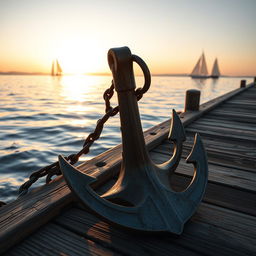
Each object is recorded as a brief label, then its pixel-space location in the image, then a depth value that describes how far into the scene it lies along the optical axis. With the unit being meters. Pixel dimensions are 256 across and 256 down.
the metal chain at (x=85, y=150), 1.40
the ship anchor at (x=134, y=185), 1.08
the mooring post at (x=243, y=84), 11.17
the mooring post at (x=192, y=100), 4.39
